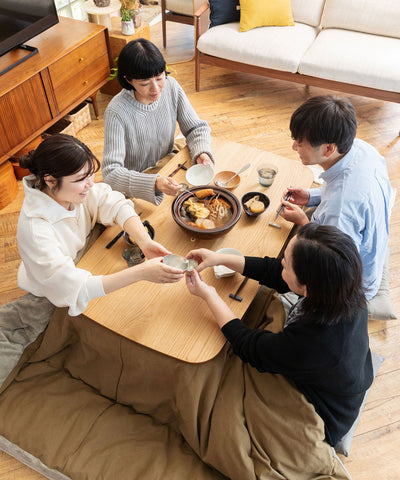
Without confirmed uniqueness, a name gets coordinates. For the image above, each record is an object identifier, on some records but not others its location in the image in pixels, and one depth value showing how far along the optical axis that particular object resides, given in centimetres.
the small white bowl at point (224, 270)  158
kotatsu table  139
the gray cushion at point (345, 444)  168
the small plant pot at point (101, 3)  347
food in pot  170
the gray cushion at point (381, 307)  214
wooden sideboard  276
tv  280
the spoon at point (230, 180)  193
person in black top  121
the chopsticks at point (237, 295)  151
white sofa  314
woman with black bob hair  183
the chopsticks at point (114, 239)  167
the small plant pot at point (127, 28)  341
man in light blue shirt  159
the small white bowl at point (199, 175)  195
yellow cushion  343
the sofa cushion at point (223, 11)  352
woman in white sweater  140
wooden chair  388
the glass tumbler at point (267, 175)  191
